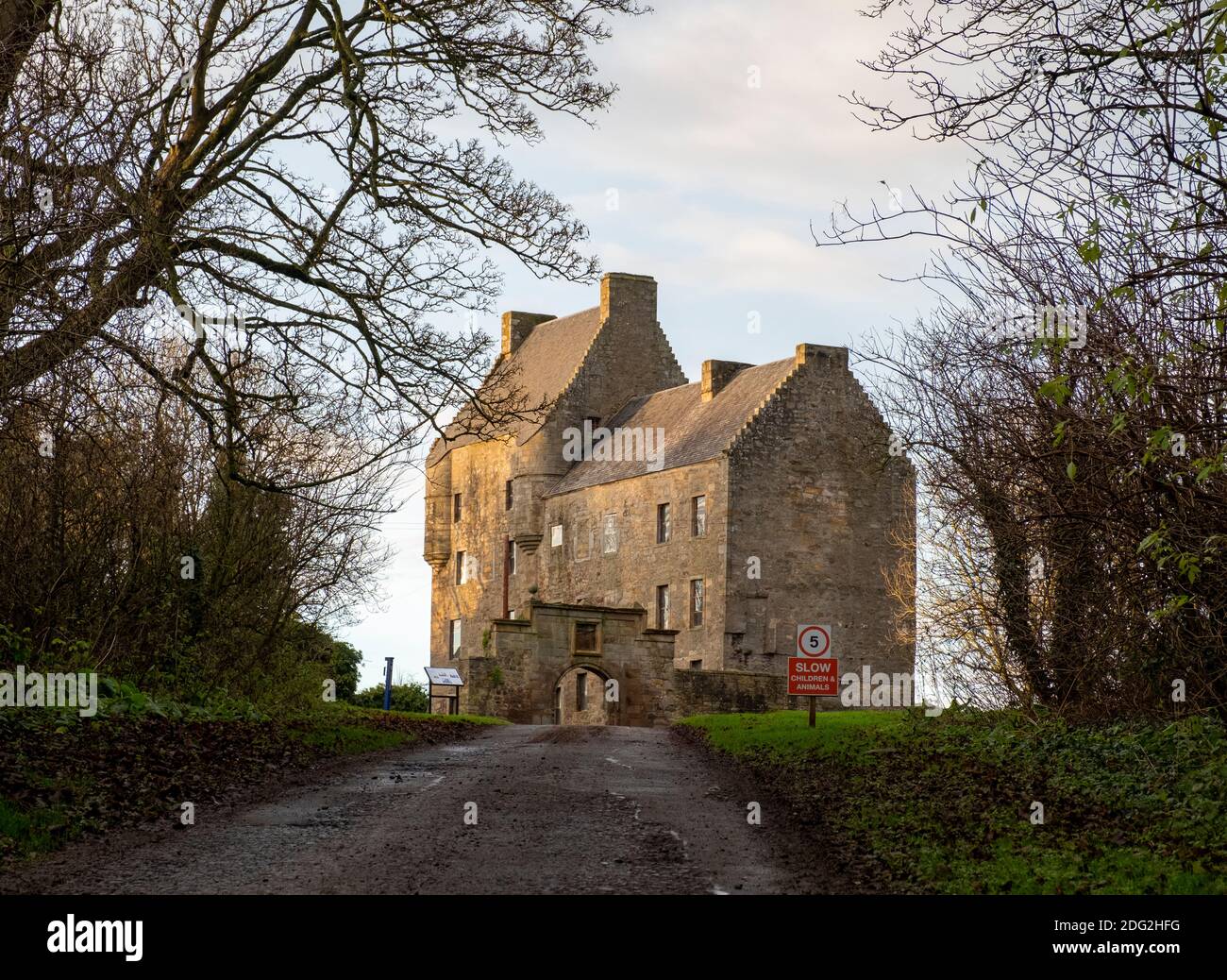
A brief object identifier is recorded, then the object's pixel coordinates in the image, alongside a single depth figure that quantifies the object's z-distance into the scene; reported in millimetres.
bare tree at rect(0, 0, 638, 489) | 15344
